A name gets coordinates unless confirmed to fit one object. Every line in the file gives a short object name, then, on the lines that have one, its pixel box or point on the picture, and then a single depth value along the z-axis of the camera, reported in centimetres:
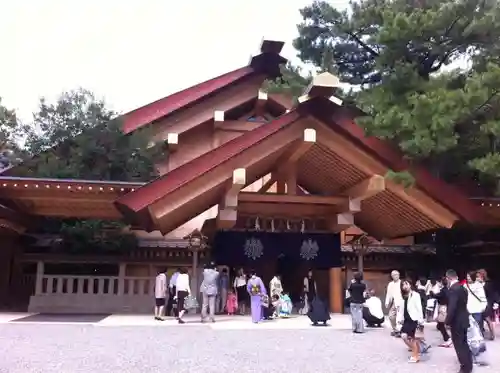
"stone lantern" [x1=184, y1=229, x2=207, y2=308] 1496
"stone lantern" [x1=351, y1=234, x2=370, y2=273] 1598
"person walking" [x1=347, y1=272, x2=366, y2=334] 1028
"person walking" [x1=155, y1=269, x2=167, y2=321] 1227
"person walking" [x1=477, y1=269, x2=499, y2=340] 876
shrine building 1236
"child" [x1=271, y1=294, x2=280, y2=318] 1338
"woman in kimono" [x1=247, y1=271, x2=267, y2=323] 1206
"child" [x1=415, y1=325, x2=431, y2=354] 760
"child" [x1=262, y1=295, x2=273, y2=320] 1245
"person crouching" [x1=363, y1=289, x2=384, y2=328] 1162
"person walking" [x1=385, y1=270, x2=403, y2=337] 960
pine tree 1044
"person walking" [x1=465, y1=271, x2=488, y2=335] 795
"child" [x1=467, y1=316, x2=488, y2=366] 749
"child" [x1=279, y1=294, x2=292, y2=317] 1359
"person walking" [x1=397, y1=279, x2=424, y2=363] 732
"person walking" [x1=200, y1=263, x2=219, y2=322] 1171
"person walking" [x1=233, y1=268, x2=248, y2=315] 1410
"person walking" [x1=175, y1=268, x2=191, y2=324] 1169
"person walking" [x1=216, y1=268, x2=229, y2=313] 1430
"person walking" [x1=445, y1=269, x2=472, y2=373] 653
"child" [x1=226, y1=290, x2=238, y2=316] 1413
